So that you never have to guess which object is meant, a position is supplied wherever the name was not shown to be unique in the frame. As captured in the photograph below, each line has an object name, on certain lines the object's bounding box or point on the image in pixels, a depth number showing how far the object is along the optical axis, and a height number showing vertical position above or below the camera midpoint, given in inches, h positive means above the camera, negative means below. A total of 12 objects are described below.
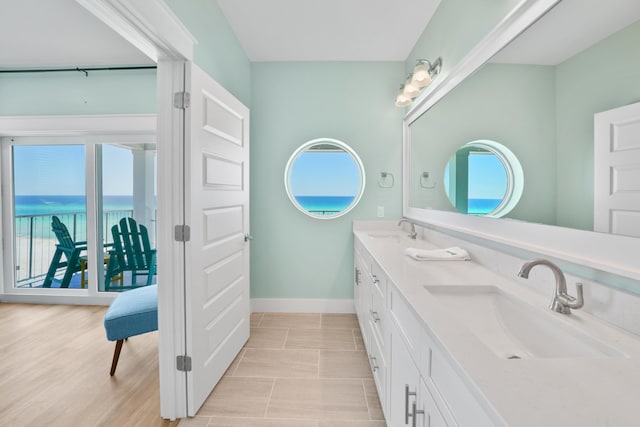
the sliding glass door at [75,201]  132.6 +2.7
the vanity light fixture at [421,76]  88.7 +40.9
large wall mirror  33.4 +16.2
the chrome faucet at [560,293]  35.8 -10.8
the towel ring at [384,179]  121.6 +11.9
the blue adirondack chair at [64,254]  136.5 -22.3
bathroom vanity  20.9 -13.7
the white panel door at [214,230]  65.2 -6.1
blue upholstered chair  78.8 -30.4
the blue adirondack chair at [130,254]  132.2 -21.2
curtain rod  121.0 +57.2
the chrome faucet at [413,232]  101.3 -8.4
